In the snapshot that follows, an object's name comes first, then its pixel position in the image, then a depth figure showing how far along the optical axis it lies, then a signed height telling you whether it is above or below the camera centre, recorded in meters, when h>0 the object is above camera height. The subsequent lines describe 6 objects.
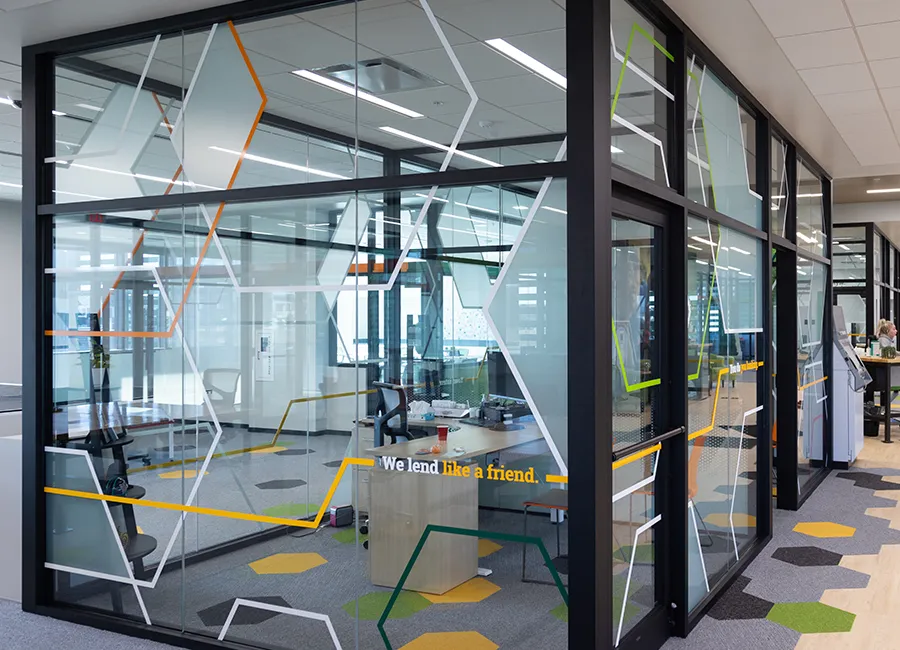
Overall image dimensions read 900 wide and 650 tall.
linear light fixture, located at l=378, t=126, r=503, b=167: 3.18 +0.69
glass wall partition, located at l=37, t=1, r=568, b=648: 3.11 -0.02
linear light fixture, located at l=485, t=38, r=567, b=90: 3.03 +0.91
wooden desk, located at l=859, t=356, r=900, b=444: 9.36 -0.56
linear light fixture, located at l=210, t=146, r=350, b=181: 3.46 +0.67
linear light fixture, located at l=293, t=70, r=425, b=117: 3.30 +0.93
